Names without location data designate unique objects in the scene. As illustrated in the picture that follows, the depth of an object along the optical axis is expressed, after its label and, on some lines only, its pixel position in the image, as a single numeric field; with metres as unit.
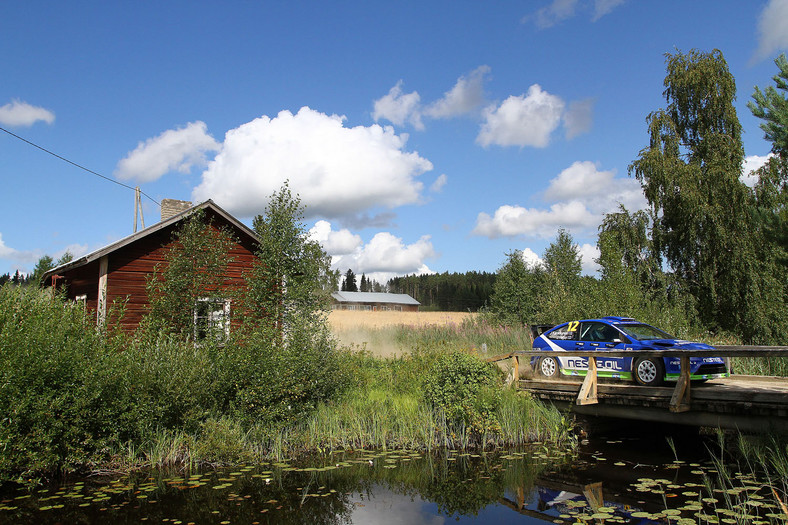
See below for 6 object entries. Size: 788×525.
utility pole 26.67
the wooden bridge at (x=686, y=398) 8.73
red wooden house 15.30
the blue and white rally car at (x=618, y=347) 10.40
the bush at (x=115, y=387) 8.06
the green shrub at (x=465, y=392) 10.81
